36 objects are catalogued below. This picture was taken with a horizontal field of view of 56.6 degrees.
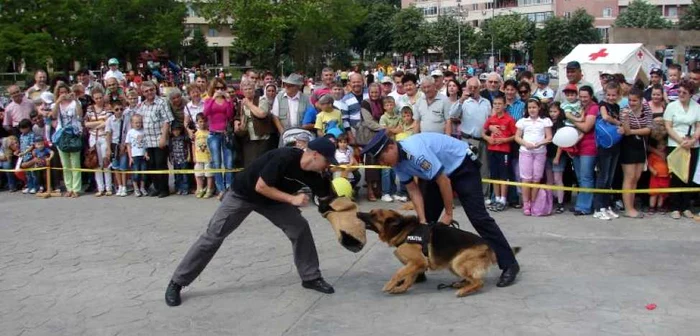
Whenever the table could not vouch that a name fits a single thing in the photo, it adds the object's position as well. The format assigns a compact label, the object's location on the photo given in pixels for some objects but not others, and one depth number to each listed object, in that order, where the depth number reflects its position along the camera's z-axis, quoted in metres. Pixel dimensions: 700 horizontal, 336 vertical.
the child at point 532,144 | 8.53
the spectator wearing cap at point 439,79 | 10.61
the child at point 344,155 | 9.47
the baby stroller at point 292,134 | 8.55
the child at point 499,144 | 8.77
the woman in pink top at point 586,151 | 8.33
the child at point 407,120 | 9.42
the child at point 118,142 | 10.51
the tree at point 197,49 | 65.31
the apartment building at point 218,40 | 80.99
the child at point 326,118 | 9.51
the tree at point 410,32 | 70.75
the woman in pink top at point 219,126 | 9.88
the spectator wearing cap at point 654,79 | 9.16
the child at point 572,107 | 8.44
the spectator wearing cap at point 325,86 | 10.66
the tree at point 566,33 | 63.84
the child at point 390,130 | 9.52
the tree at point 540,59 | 48.64
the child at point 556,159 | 8.62
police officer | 5.33
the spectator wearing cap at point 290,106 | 9.83
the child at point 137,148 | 10.30
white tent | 21.20
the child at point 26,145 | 11.10
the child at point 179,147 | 10.33
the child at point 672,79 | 9.62
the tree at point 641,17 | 69.94
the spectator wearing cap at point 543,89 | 10.21
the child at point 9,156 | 11.31
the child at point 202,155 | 10.11
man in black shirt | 5.20
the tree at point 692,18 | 63.78
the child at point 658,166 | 8.46
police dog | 5.48
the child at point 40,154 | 11.05
